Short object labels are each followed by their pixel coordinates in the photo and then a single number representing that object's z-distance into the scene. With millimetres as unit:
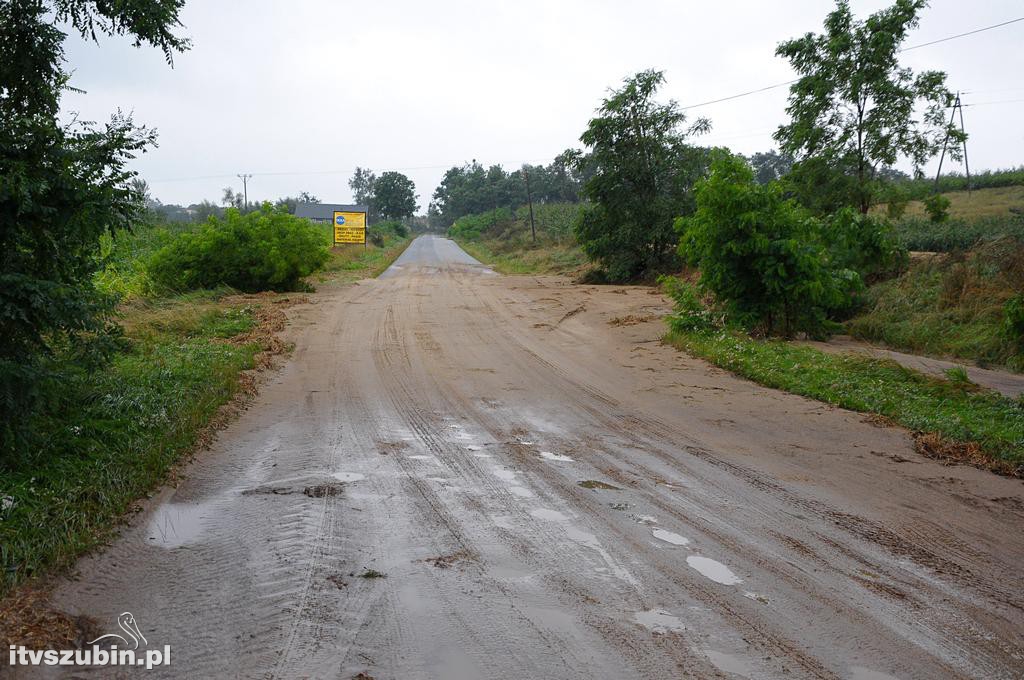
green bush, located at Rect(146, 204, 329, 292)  19938
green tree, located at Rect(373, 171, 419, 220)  109938
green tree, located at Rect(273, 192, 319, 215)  157750
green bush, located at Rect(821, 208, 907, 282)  14703
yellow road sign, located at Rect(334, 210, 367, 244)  51875
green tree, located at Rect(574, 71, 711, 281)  26938
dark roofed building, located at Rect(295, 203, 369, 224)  89231
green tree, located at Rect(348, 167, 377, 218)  169038
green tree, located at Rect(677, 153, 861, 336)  12398
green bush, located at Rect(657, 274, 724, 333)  13297
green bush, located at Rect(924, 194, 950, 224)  18078
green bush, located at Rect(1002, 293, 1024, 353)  11414
